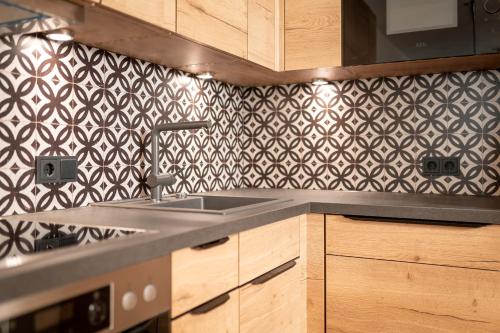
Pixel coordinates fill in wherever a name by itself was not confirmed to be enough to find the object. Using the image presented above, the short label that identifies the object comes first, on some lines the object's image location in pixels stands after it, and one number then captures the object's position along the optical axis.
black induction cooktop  0.94
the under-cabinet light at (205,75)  2.12
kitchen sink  1.52
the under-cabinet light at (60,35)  1.40
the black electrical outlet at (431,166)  2.15
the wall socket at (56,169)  1.43
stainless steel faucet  1.75
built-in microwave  1.78
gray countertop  0.77
